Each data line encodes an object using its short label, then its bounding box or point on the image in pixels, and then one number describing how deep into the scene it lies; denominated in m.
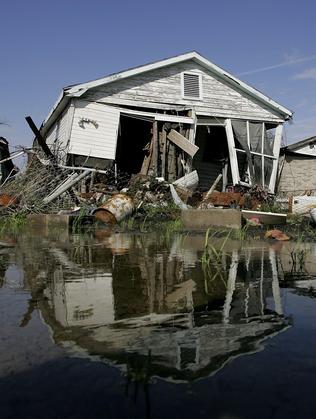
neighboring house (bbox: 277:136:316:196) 18.34
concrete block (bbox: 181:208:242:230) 8.33
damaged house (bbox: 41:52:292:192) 14.39
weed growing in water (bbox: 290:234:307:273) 4.06
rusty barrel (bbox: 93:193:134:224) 9.88
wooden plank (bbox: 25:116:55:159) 13.14
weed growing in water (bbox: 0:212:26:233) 8.67
